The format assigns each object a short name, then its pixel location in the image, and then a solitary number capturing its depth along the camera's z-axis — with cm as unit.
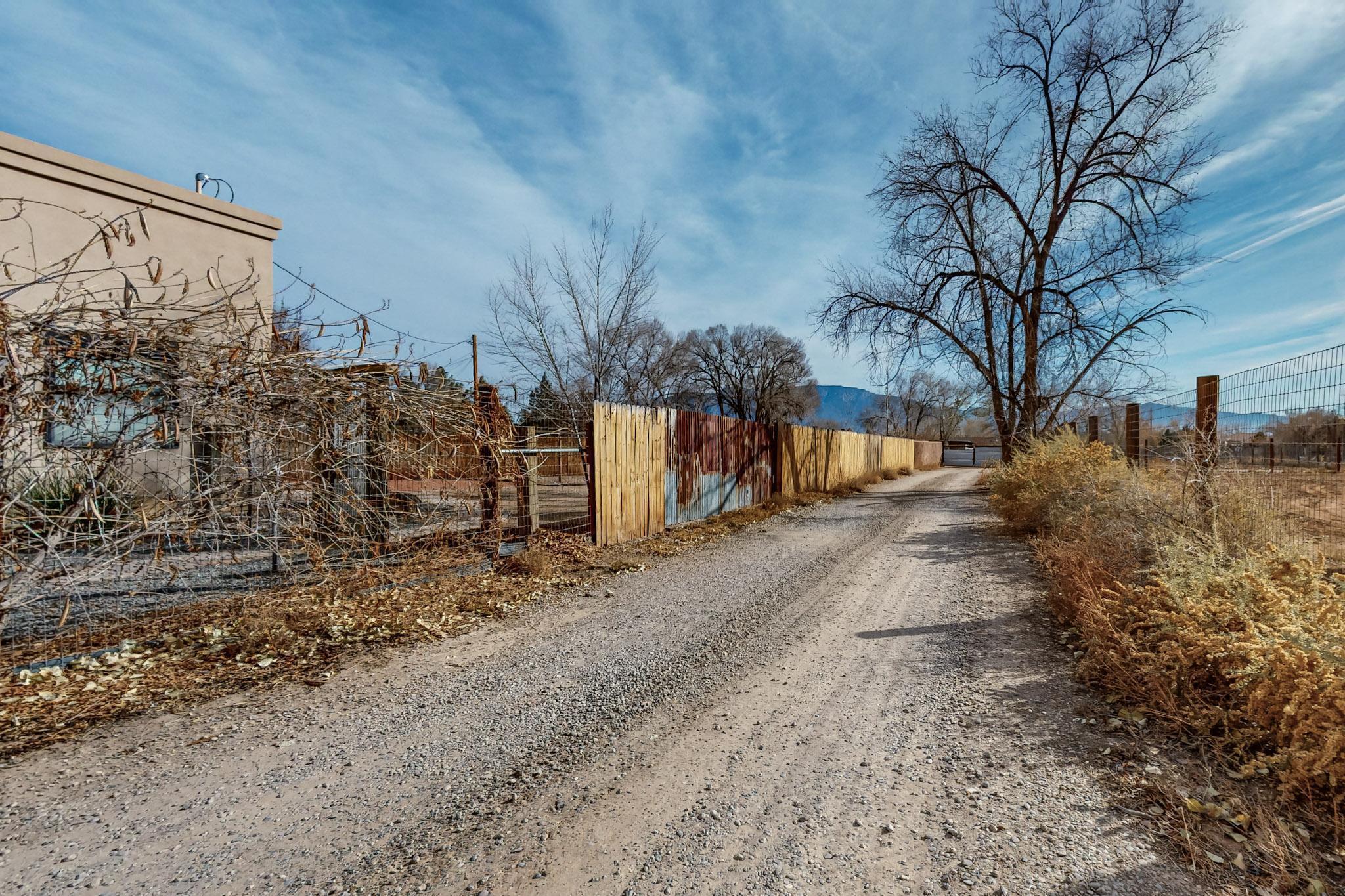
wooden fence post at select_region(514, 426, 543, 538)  633
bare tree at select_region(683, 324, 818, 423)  4709
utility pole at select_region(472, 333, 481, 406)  580
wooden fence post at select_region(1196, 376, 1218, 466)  565
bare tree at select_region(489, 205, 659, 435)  1655
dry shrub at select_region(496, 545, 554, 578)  589
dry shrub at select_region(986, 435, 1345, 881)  226
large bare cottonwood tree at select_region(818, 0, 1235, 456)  1459
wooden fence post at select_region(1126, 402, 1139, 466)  793
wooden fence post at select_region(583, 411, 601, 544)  732
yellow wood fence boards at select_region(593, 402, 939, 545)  748
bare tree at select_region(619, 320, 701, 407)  3419
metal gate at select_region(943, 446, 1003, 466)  4688
